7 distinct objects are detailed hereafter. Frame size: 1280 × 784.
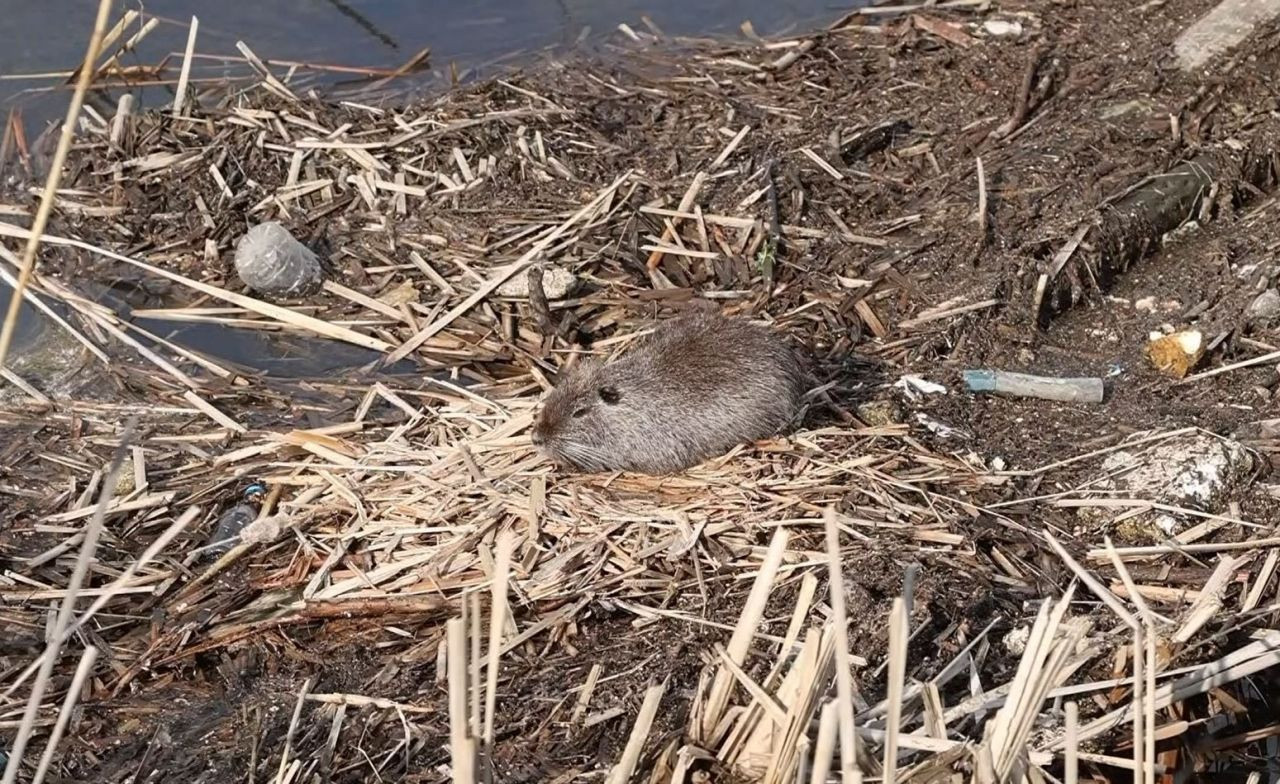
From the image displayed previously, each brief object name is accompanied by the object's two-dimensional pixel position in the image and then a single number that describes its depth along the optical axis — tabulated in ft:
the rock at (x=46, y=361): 19.57
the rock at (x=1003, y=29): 27.48
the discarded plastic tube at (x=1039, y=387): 18.72
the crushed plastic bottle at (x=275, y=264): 21.39
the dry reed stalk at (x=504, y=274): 20.40
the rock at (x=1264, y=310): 19.71
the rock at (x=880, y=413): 18.19
